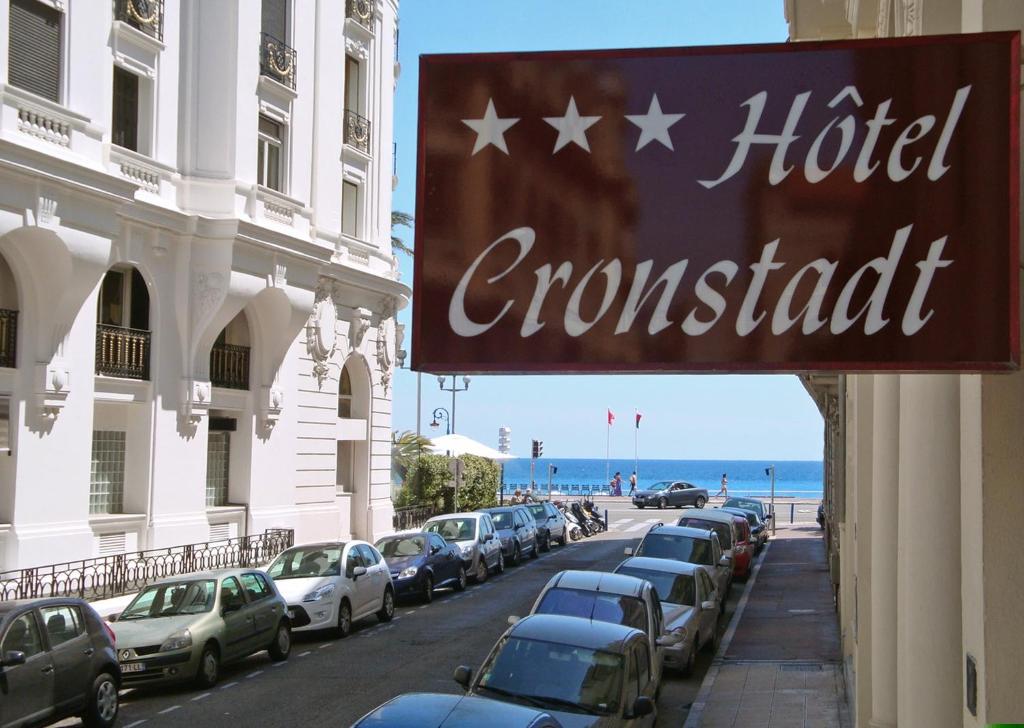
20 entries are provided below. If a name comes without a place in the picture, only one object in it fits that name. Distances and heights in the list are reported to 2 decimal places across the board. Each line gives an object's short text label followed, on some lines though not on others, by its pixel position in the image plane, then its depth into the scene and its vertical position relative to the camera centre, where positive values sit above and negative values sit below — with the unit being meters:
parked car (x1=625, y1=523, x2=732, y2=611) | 23.66 -2.11
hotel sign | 4.81 +0.91
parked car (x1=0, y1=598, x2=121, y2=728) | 12.50 -2.49
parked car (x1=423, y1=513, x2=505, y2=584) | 30.14 -2.57
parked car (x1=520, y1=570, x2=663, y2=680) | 15.16 -2.04
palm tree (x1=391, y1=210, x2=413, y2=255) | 51.34 +8.78
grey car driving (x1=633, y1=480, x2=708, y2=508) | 67.00 -3.24
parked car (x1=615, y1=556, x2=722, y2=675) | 17.77 -2.55
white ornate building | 23.41 +3.54
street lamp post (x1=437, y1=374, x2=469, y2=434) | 58.66 +2.16
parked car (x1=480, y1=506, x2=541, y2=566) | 34.19 -2.73
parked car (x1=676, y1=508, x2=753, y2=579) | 29.30 -2.30
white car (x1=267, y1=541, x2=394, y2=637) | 20.86 -2.63
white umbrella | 48.56 -0.53
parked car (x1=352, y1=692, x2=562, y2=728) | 8.70 -1.98
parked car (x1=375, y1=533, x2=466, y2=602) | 25.81 -2.76
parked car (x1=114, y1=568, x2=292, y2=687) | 16.02 -2.65
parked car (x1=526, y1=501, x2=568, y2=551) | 39.72 -2.84
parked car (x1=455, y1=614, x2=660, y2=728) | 11.28 -2.22
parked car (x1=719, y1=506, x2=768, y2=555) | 39.30 -2.86
